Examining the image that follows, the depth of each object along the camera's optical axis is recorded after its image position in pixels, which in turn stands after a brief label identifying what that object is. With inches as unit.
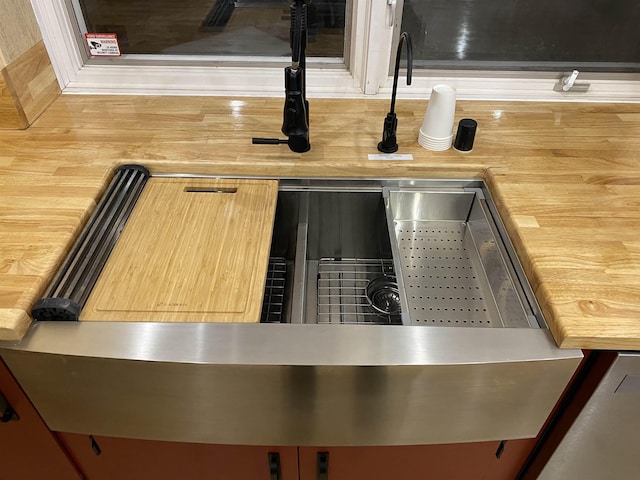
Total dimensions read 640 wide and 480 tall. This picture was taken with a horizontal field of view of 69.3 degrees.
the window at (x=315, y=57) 58.3
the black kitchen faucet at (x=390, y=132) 45.5
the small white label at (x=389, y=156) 47.6
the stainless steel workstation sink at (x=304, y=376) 30.7
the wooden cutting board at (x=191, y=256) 33.6
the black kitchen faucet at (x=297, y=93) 40.3
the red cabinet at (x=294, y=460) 39.1
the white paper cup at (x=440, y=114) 46.4
